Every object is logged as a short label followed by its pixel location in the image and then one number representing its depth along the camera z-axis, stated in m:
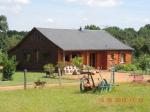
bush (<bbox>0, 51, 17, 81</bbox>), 35.61
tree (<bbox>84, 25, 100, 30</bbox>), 93.01
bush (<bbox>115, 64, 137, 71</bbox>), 49.65
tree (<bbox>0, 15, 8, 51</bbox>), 74.66
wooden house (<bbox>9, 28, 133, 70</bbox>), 48.52
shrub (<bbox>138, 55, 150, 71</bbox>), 41.69
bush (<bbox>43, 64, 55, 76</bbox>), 40.22
